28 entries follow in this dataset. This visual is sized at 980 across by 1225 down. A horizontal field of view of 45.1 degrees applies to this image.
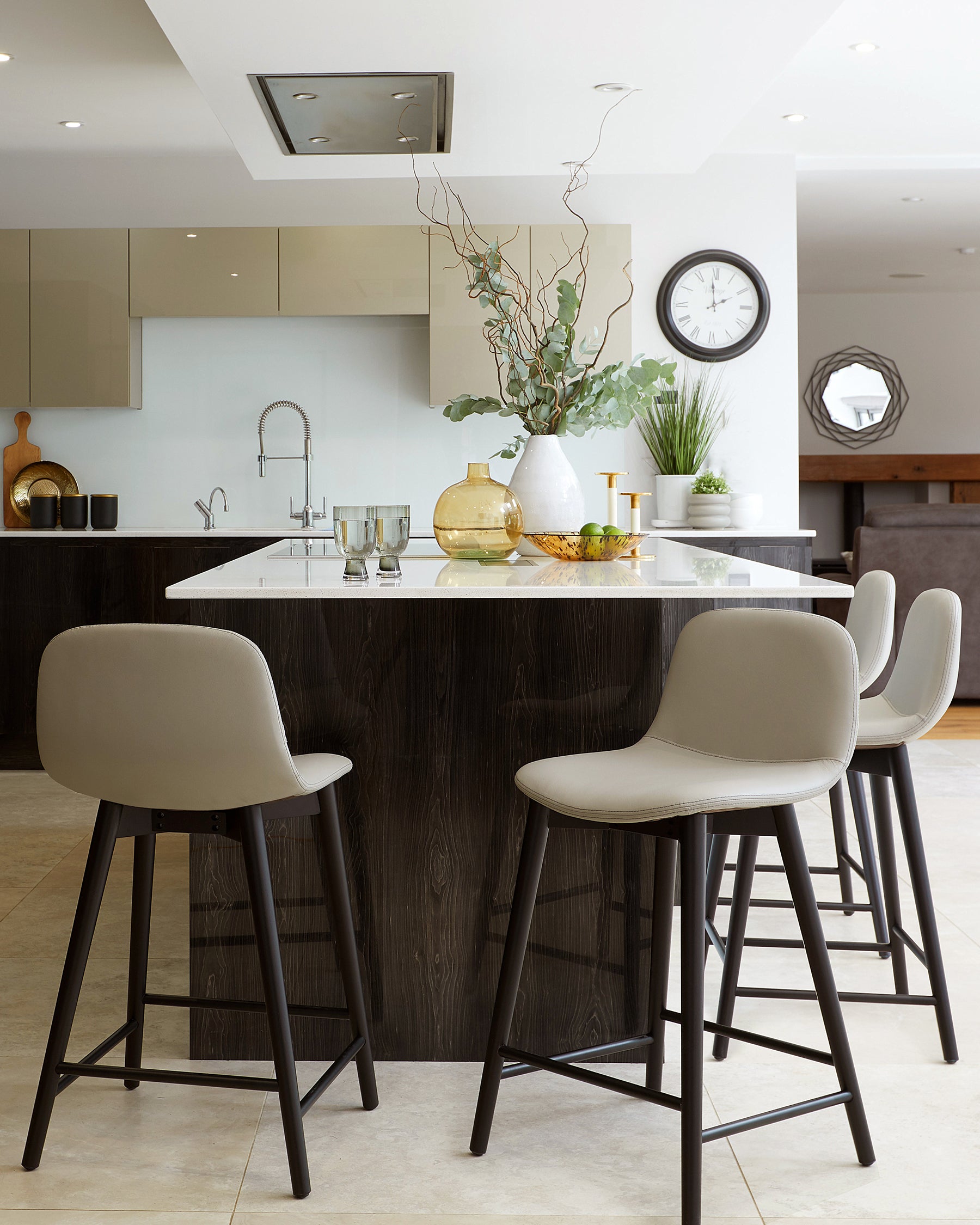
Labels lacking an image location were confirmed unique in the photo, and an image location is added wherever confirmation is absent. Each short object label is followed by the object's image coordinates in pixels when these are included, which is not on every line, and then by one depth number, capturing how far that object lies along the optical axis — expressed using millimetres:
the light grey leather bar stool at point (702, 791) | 1703
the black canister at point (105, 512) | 5305
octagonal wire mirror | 10039
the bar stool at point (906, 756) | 2293
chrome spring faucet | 5648
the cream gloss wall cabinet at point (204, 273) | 5285
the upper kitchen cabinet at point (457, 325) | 5301
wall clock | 5598
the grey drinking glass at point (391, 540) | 2258
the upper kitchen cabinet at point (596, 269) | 5309
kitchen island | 2238
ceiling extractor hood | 3492
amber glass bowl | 2682
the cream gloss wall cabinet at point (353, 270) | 5277
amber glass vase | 2717
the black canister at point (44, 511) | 5211
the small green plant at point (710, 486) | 5312
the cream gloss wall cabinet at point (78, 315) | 5293
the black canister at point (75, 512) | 5293
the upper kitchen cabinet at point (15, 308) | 5297
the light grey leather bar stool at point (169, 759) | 1798
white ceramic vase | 2945
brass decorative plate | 5539
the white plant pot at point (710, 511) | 5270
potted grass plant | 5523
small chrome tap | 5449
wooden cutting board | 5539
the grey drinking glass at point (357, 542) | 2180
